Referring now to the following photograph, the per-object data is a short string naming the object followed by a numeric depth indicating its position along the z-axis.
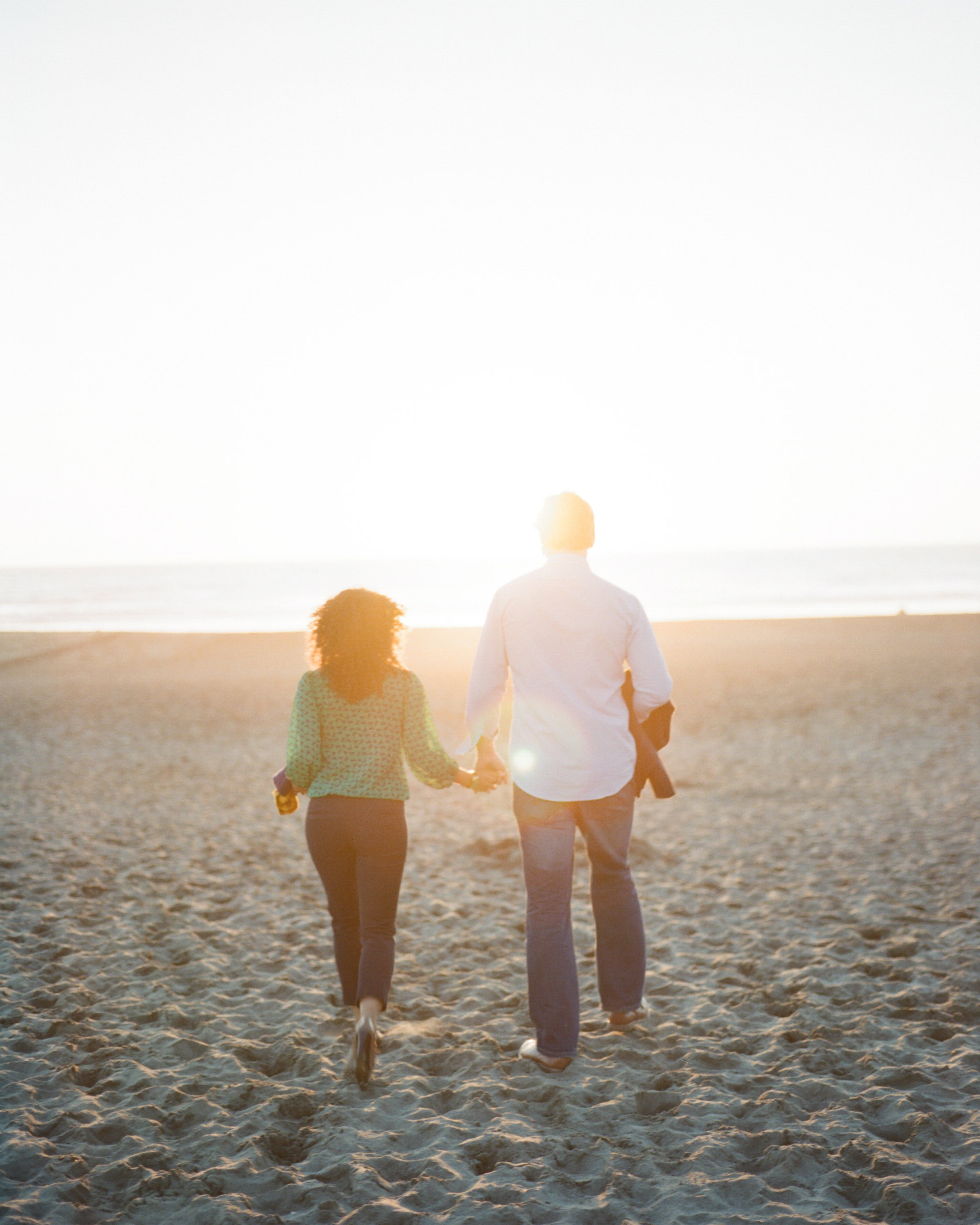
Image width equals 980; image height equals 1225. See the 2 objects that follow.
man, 3.59
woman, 3.62
